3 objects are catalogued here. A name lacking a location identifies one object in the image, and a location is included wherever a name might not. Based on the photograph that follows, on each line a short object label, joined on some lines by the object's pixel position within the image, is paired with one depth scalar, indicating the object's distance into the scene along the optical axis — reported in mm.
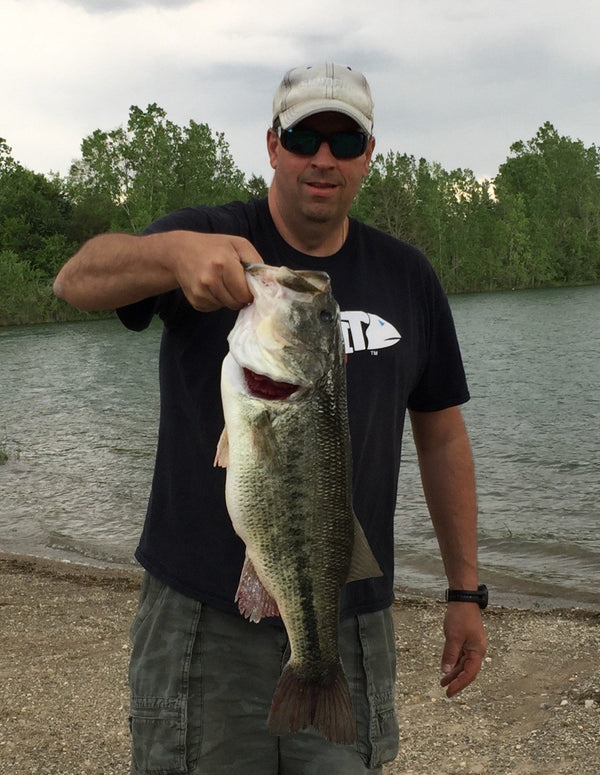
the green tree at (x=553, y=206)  99594
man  2844
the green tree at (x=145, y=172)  84562
